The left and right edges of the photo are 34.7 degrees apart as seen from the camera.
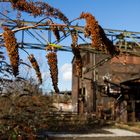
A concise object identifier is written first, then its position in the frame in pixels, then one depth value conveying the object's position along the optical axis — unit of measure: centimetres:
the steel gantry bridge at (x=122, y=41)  1233
